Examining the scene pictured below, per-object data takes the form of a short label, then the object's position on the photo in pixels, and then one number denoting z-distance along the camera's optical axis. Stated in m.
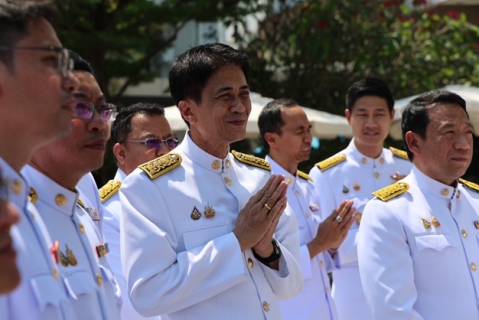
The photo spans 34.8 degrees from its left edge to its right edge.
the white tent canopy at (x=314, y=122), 7.71
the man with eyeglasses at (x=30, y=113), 2.08
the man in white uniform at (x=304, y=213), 5.00
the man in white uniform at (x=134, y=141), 4.62
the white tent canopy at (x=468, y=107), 8.13
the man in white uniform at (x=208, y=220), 3.16
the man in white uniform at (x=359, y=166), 5.88
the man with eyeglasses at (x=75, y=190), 2.52
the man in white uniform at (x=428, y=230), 3.81
